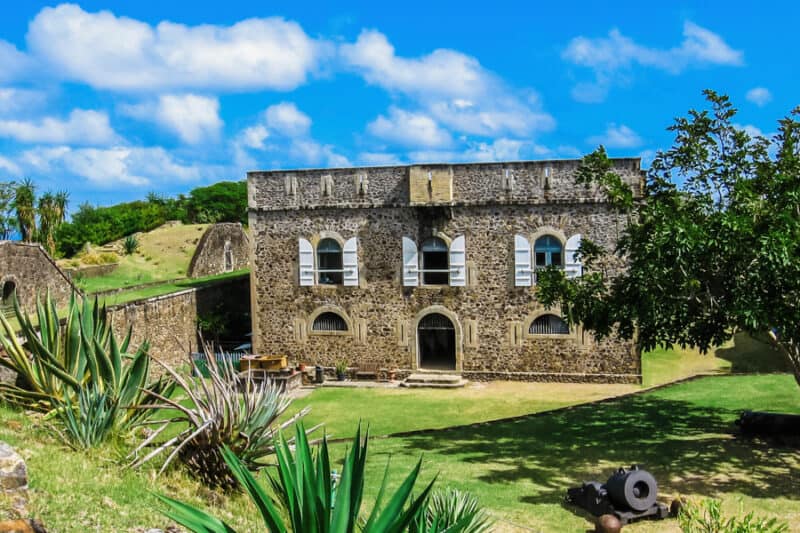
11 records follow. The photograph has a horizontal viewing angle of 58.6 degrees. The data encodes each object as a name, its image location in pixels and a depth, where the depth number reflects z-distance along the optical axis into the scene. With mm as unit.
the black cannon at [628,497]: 8984
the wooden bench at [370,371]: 21734
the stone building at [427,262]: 20672
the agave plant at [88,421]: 7023
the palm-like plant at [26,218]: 32366
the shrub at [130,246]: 31484
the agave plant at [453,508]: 6449
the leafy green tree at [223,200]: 51525
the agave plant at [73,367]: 7723
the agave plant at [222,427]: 6949
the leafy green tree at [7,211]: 36594
